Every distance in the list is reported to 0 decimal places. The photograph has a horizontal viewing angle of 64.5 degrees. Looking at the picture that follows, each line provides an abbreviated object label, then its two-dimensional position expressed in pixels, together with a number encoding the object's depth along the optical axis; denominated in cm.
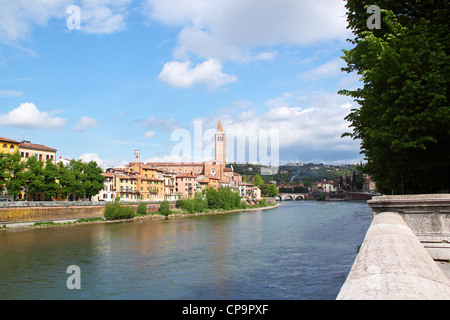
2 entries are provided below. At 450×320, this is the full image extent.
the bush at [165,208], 6306
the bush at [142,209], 6091
